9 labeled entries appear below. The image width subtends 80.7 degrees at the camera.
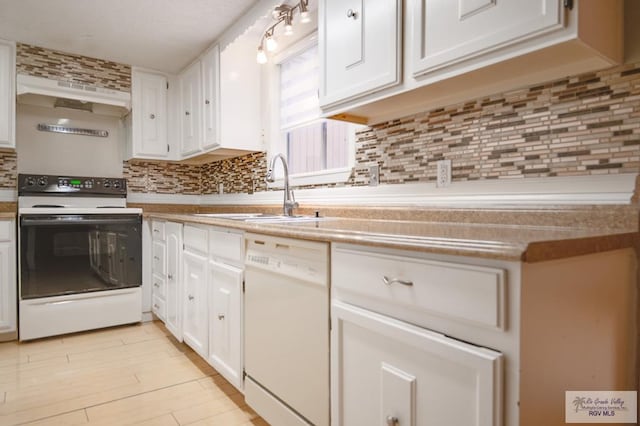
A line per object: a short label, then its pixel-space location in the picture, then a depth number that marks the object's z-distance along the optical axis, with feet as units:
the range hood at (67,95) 9.41
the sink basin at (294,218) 6.83
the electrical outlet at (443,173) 5.15
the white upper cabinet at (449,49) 3.39
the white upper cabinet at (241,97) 9.14
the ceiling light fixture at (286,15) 6.41
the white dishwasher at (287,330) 4.01
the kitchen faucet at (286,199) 7.66
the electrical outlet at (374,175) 6.35
